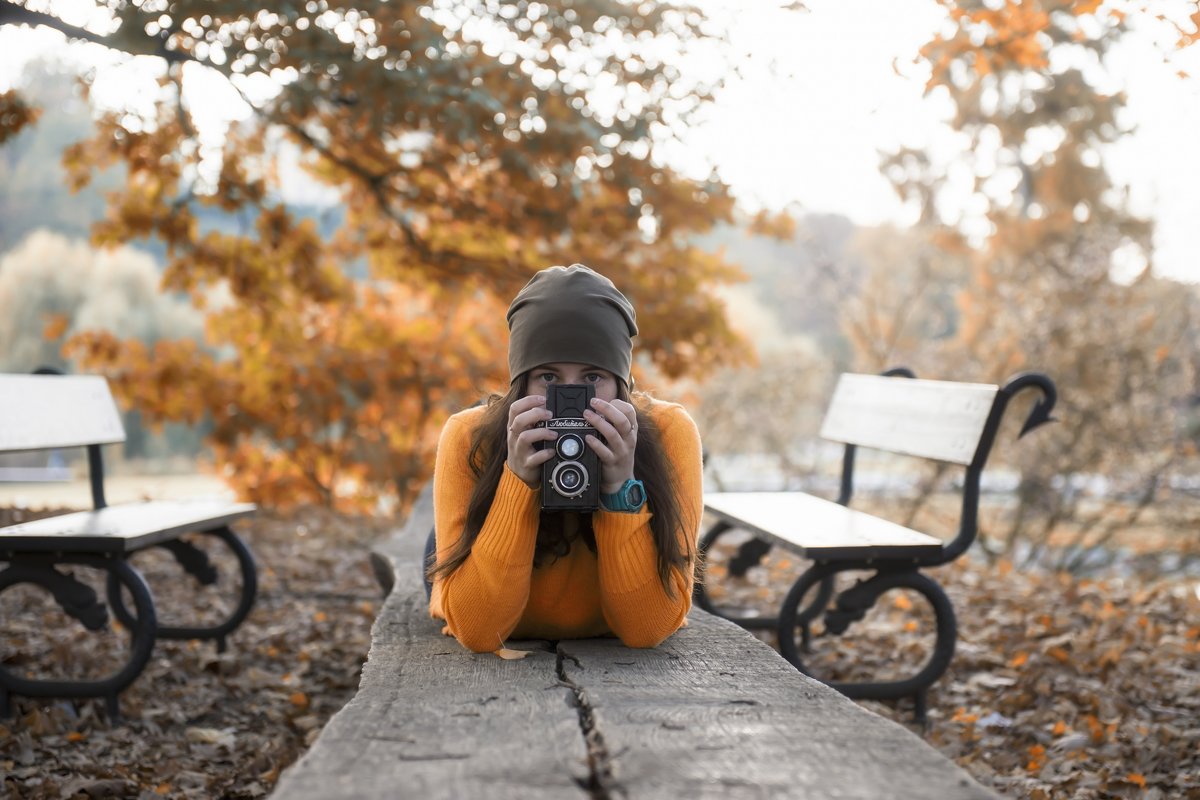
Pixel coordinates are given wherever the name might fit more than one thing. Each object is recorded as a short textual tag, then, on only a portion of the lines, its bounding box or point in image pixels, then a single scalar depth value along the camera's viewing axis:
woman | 2.16
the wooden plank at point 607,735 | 1.39
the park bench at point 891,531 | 3.22
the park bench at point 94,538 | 3.35
